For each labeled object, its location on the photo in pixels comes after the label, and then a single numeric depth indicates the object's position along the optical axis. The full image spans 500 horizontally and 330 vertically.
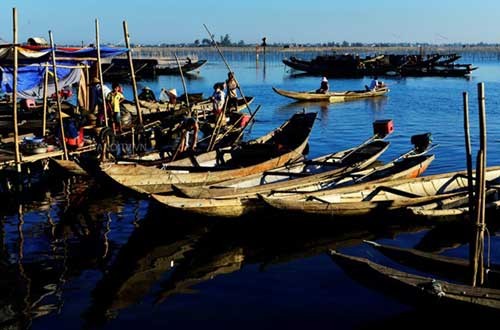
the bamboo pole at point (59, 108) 13.61
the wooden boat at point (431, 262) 7.76
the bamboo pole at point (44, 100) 15.55
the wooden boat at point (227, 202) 10.27
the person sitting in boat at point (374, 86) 35.05
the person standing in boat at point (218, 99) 18.80
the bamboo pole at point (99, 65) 15.58
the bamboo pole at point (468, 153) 7.25
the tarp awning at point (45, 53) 14.45
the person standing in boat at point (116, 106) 17.30
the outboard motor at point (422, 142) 15.16
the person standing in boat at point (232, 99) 19.48
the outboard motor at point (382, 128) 16.50
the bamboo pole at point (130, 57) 16.97
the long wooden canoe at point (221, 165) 11.58
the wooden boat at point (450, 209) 10.55
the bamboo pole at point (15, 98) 12.16
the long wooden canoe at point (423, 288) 6.55
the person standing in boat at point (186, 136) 14.30
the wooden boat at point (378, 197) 10.59
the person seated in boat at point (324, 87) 33.66
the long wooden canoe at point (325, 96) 33.03
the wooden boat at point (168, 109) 21.67
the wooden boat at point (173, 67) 56.12
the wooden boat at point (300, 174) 11.06
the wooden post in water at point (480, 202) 7.04
